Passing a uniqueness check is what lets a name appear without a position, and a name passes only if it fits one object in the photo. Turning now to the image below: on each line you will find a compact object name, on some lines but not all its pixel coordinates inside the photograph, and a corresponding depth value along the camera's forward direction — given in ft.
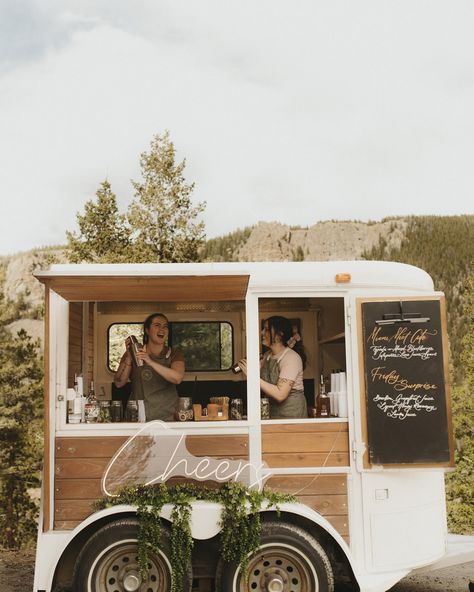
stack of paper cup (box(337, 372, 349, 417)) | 16.20
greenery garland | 15.12
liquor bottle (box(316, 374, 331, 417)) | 16.76
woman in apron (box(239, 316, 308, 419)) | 16.72
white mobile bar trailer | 15.37
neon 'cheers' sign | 15.78
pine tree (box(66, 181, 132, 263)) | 64.69
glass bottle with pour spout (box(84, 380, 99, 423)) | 16.30
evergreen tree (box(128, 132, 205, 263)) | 67.05
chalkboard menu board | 15.64
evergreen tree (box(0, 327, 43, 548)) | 58.23
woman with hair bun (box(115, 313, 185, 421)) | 17.47
